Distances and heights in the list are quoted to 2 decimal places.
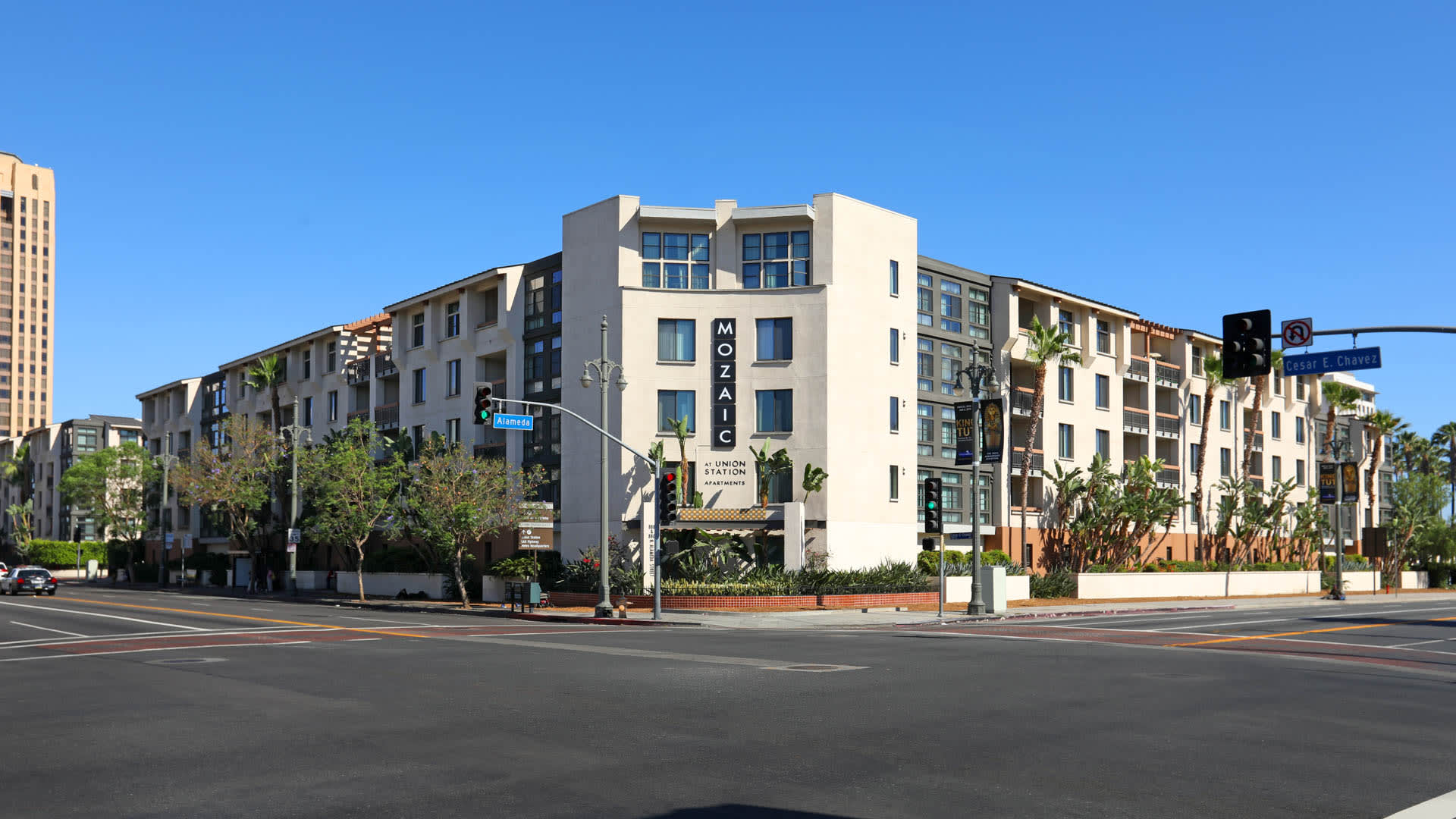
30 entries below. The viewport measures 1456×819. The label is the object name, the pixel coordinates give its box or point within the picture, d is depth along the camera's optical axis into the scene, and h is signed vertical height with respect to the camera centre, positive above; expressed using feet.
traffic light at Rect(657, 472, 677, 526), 115.65 -2.33
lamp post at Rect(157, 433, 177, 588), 253.65 -1.18
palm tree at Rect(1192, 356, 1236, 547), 220.23 +16.88
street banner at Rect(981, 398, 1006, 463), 122.31 +4.74
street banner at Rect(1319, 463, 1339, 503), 190.29 -0.52
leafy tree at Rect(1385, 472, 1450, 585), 270.26 -7.19
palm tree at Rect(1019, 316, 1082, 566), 185.16 +19.55
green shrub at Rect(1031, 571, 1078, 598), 176.04 -16.01
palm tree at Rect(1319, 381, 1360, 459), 256.52 +17.90
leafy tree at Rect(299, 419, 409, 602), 169.27 -3.09
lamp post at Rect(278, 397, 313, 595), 193.06 -3.47
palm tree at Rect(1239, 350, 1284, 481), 230.48 +16.07
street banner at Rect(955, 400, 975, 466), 127.34 +4.75
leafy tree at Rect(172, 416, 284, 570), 209.97 -0.69
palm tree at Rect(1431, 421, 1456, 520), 374.84 +13.15
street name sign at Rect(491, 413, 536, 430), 108.99 +4.91
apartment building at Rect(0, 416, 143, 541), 383.86 +4.54
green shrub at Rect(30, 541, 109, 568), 345.51 -23.89
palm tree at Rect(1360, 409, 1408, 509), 277.23 +12.20
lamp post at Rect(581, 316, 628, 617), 124.67 -9.20
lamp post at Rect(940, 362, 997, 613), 123.03 -3.67
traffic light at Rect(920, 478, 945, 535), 120.57 -3.18
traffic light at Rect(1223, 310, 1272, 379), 61.46 +7.01
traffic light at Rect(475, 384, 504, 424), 100.07 +5.80
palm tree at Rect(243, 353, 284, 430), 247.70 +20.03
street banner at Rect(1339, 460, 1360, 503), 191.83 -0.51
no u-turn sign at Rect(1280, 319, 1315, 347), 67.21 +8.25
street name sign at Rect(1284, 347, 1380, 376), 67.82 +6.70
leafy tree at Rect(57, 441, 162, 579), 273.33 -2.98
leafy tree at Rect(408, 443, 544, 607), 153.99 -3.53
